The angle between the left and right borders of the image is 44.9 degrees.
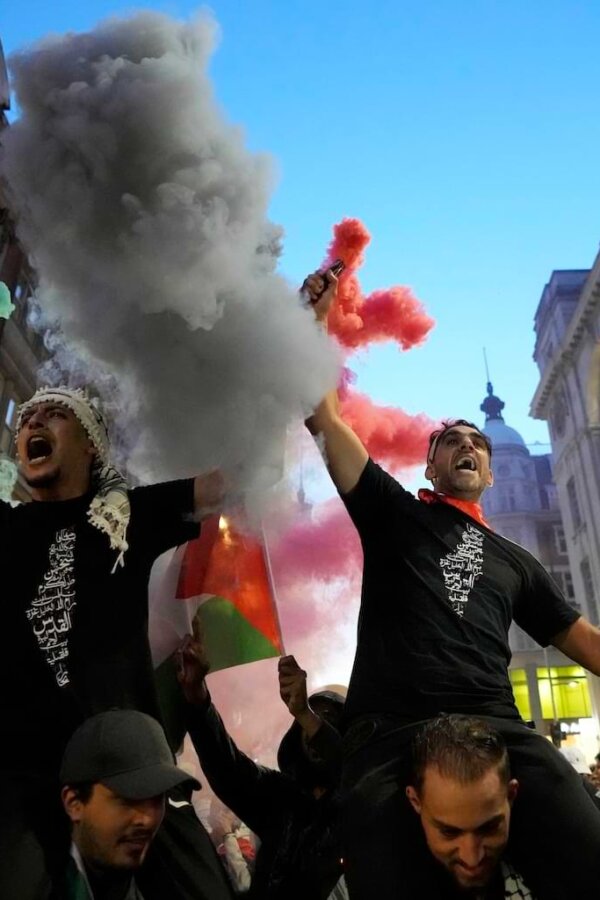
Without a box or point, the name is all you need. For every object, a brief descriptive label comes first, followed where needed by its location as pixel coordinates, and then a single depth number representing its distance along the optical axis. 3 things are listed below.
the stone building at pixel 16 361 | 15.95
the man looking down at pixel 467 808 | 1.89
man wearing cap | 1.92
